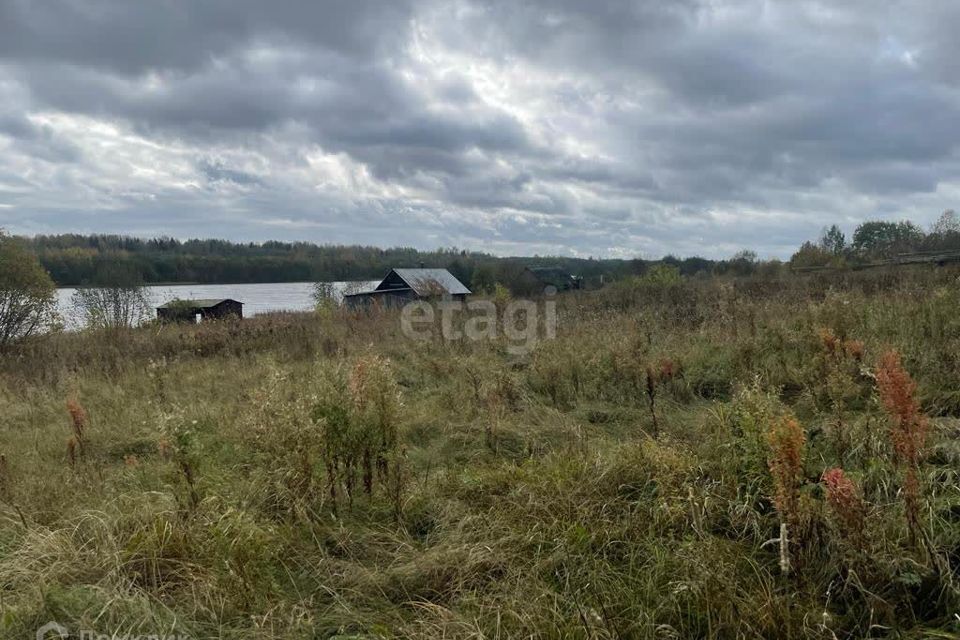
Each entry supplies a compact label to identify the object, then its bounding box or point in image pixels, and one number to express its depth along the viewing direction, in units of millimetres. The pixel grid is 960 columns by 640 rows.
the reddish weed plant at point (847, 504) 2195
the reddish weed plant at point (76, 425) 4422
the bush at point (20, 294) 11773
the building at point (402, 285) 34188
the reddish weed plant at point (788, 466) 2314
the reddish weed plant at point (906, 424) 2295
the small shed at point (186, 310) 23438
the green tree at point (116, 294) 24133
